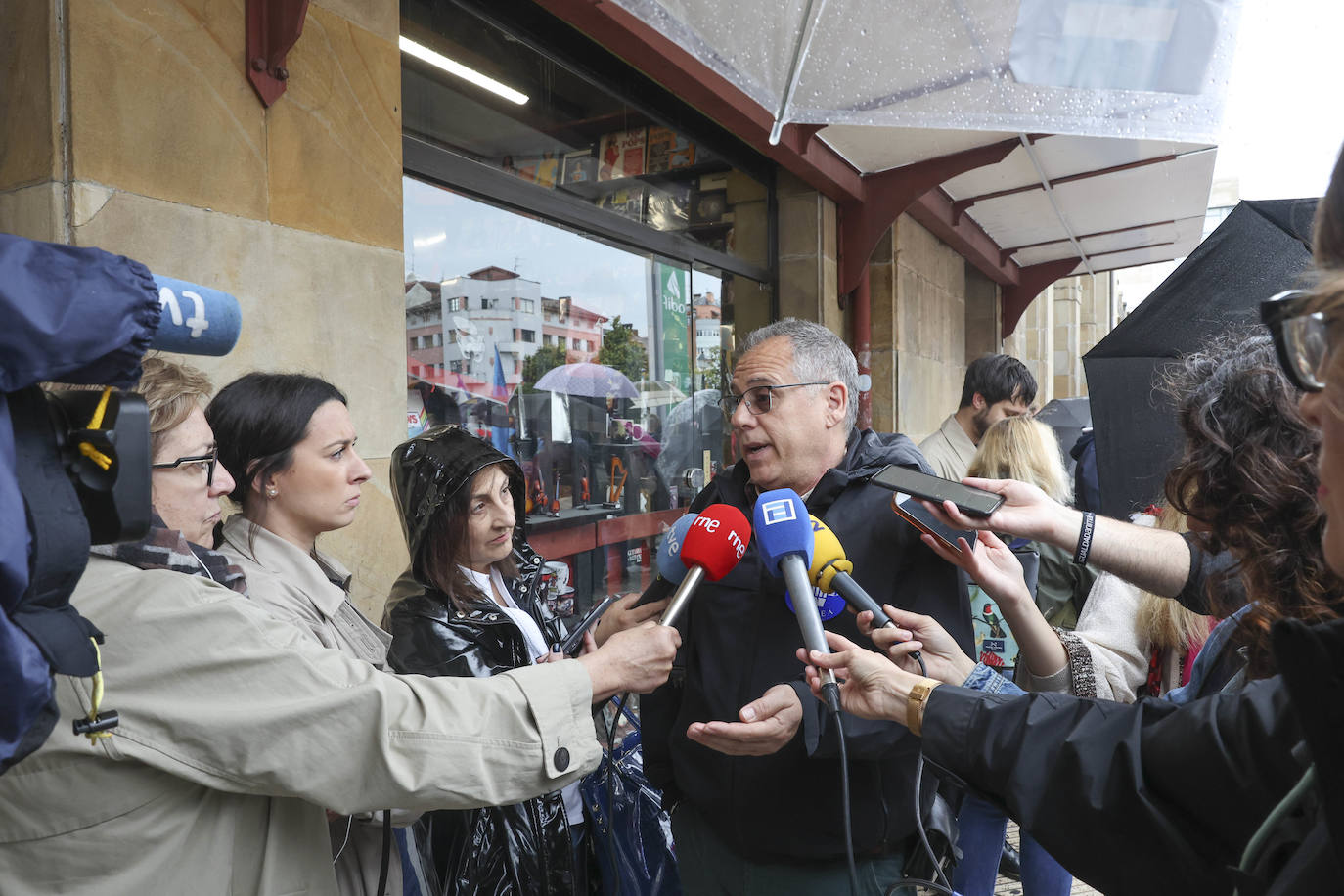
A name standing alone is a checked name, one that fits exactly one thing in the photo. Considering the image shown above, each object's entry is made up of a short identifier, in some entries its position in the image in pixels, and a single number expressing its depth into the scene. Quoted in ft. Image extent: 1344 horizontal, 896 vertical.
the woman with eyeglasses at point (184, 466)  5.01
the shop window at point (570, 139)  12.38
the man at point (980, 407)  14.03
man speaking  5.54
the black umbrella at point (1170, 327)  7.75
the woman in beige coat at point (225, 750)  3.96
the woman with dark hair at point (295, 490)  5.92
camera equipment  2.39
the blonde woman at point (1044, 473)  10.53
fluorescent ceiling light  12.03
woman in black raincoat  6.07
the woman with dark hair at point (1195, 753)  2.43
